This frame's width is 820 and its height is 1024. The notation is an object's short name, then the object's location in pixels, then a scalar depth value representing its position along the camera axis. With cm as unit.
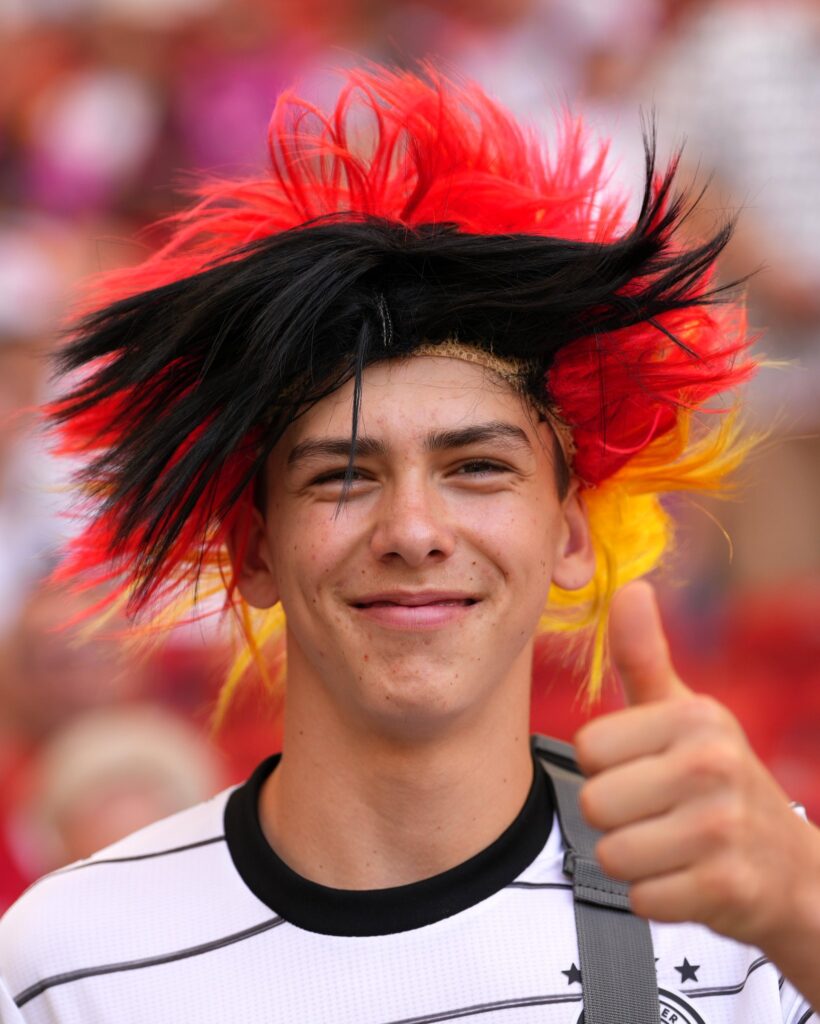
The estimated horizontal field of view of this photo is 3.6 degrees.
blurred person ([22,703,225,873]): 617
